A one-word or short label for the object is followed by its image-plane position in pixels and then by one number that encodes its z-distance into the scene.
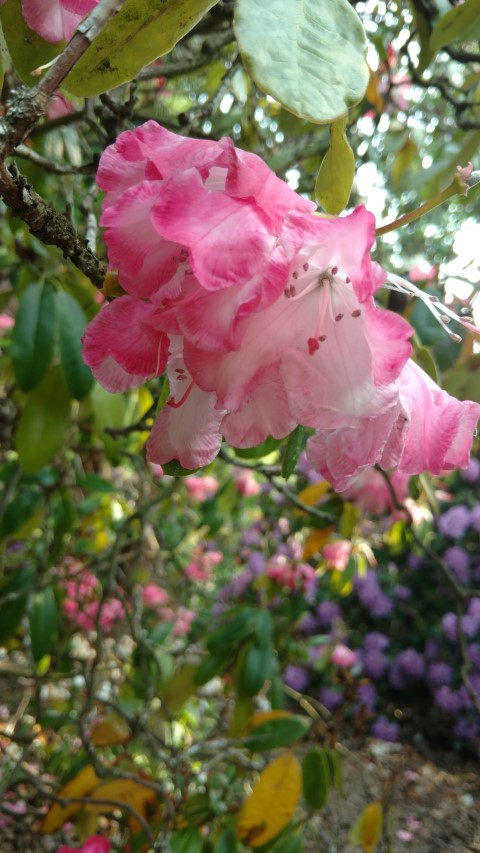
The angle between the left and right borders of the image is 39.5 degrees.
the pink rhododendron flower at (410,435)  0.41
